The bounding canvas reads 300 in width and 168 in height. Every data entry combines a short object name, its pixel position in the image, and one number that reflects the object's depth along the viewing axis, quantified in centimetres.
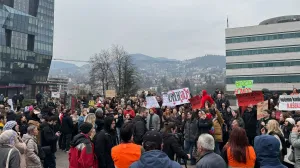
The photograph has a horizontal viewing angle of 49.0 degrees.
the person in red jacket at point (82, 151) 601
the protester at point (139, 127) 1009
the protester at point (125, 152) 527
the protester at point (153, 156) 407
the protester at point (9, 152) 527
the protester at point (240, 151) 515
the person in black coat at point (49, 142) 902
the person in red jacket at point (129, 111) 1362
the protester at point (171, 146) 727
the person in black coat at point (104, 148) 648
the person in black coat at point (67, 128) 1314
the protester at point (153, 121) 1180
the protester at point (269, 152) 511
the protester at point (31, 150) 654
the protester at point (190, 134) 1068
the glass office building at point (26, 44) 8769
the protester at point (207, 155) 439
